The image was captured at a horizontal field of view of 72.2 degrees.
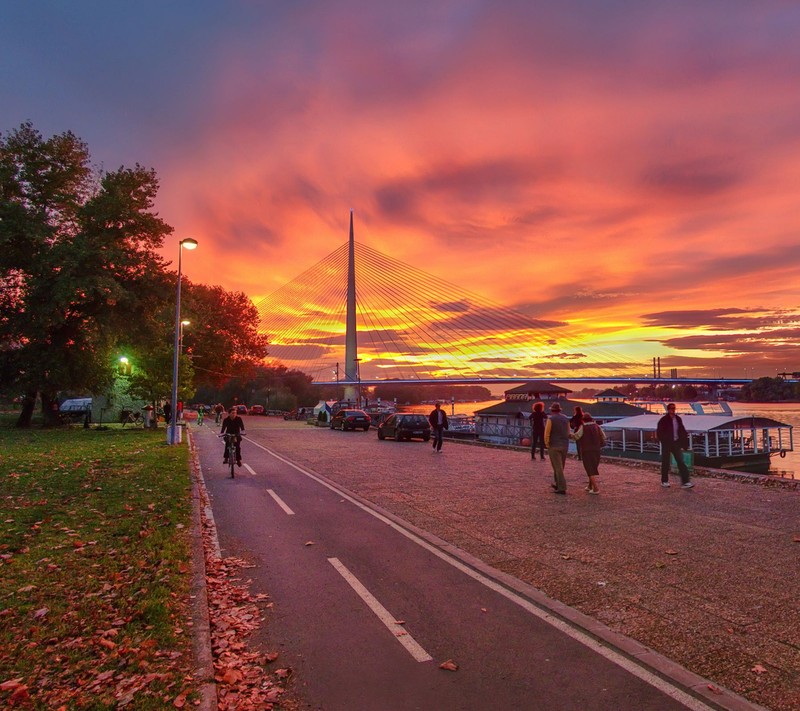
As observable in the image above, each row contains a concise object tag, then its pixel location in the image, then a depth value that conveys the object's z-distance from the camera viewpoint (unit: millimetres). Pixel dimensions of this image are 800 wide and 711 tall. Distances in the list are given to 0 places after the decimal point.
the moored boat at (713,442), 33712
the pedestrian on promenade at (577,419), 14462
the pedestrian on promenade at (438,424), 22328
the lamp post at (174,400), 24453
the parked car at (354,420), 39250
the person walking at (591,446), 12055
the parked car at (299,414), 72450
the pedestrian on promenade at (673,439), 12489
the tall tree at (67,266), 32406
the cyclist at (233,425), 15336
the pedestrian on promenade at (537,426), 19109
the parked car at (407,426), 29281
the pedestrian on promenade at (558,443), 11859
